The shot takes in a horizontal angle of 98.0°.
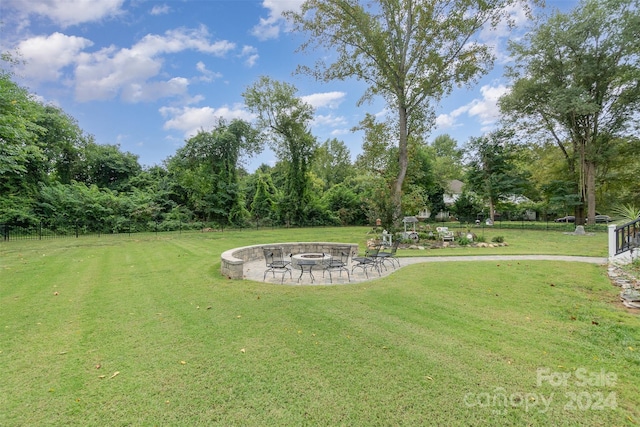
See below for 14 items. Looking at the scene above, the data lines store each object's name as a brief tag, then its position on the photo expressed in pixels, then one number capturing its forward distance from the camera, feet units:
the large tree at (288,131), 86.58
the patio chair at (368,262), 26.12
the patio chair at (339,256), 25.57
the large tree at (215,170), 81.87
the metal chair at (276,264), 24.06
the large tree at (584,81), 62.21
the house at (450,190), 106.01
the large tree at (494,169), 82.69
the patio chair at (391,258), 28.14
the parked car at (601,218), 90.58
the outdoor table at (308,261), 24.61
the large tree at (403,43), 50.34
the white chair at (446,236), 47.03
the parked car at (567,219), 101.04
